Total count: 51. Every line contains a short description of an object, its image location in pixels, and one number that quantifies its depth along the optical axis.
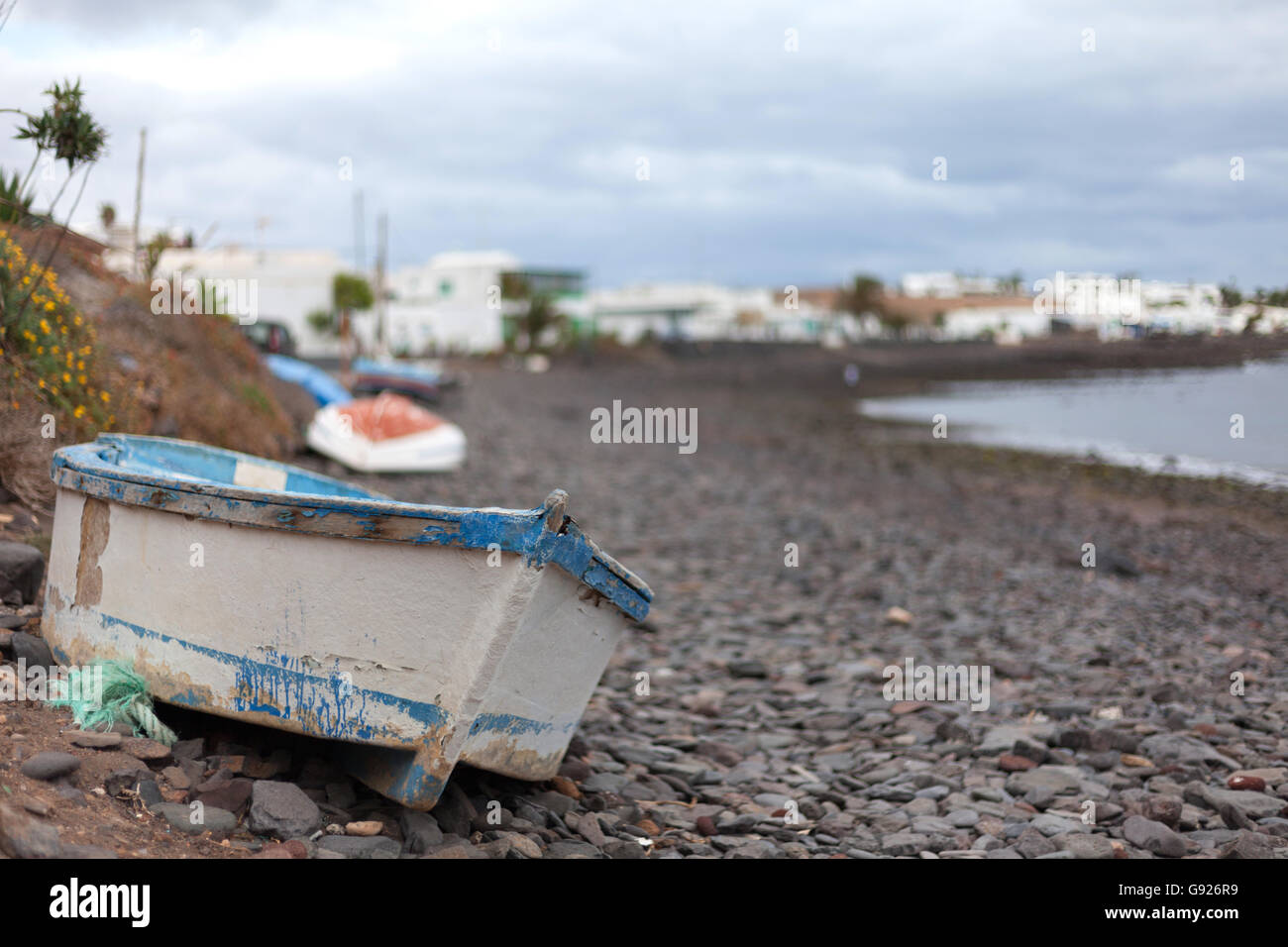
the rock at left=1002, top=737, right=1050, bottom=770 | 6.21
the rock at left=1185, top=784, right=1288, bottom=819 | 5.29
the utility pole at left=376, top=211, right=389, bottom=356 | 39.91
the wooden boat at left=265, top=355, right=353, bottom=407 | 18.83
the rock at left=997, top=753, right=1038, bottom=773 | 6.14
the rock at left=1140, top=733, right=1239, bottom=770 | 6.06
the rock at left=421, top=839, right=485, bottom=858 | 4.46
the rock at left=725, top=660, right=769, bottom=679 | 8.22
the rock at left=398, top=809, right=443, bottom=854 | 4.51
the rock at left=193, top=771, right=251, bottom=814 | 4.51
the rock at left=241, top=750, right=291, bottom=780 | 4.84
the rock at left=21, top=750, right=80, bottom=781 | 4.13
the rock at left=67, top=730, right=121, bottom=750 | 4.57
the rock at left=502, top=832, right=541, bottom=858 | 4.61
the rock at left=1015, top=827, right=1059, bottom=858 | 5.00
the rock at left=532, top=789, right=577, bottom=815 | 5.28
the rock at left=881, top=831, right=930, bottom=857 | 5.07
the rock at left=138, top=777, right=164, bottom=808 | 4.35
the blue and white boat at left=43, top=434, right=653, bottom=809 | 4.39
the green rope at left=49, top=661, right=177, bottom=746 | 4.84
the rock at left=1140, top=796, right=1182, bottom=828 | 5.21
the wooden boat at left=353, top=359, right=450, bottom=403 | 29.81
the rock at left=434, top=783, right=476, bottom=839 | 4.79
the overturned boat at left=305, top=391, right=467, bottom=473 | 16.50
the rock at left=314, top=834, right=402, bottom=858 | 4.35
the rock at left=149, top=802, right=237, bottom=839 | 4.26
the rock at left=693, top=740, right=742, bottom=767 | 6.40
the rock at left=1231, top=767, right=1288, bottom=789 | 5.68
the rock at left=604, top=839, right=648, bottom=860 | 4.84
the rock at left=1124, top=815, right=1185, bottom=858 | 4.88
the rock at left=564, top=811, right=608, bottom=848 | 4.96
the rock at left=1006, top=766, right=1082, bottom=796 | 5.81
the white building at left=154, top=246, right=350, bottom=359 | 64.19
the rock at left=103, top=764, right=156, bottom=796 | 4.34
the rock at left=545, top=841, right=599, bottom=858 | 4.73
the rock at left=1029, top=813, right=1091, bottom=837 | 5.23
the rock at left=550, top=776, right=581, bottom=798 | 5.54
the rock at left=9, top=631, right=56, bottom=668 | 5.33
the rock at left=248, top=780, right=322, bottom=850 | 4.37
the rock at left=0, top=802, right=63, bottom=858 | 3.52
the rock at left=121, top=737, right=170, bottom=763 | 4.64
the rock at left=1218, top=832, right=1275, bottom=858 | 4.64
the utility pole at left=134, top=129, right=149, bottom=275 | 13.95
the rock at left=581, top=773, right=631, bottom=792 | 5.69
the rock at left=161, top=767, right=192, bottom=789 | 4.58
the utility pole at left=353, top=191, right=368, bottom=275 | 44.59
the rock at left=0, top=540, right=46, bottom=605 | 5.95
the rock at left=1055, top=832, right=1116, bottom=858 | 4.90
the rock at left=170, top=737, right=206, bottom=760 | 4.83
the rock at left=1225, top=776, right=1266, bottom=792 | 5.59
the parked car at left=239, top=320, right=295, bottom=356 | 25.83
